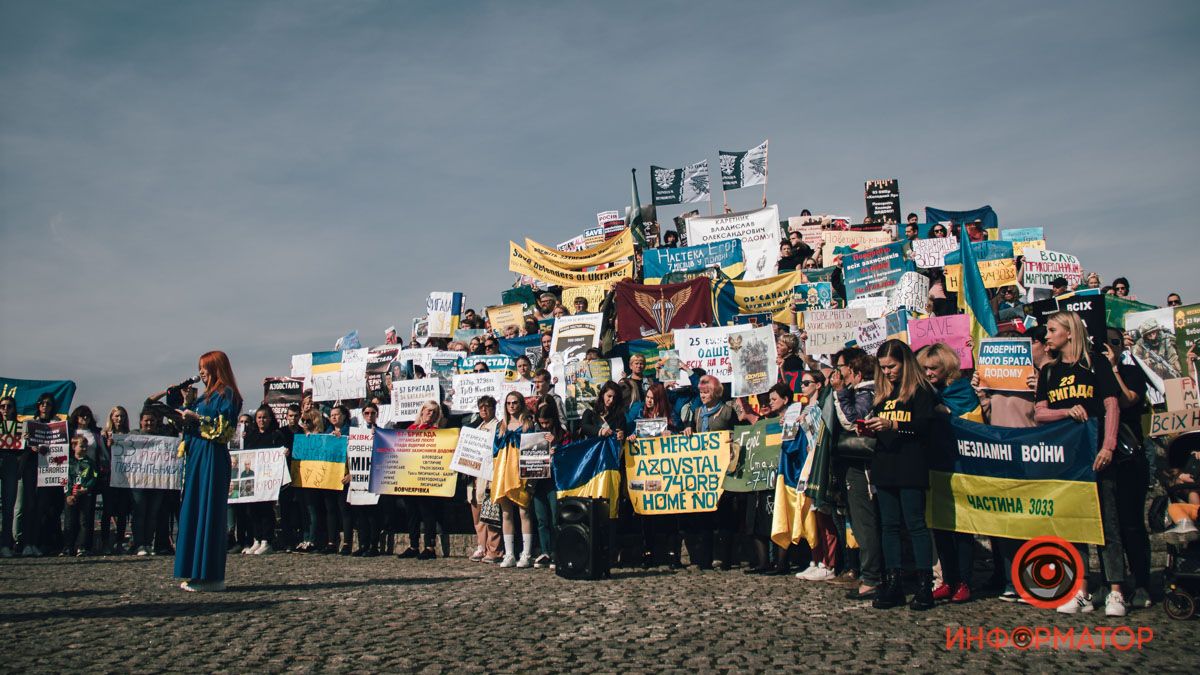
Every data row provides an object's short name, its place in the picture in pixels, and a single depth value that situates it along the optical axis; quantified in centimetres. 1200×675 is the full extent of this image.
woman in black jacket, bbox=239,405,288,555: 1477
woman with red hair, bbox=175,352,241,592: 896
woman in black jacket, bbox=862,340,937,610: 766
